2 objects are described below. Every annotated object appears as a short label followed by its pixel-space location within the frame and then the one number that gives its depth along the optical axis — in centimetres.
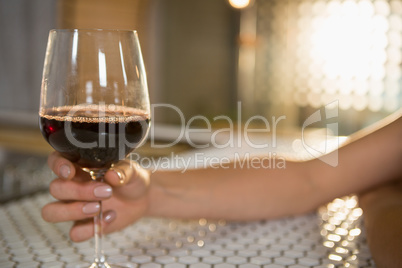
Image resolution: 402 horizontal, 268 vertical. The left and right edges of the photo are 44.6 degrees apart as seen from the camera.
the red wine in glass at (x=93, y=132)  71
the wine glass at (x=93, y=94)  70
